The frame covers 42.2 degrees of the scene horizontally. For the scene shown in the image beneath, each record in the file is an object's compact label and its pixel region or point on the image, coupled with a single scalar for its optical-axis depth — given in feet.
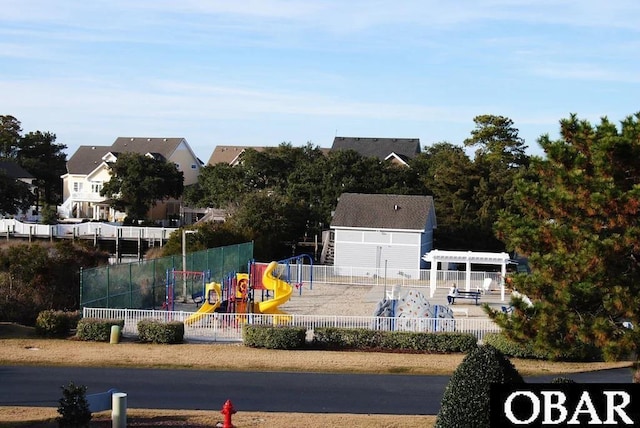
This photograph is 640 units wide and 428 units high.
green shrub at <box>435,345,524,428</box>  38.24
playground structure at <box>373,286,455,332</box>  88.84
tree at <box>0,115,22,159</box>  323.78
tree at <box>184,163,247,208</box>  213.66
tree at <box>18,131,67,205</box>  313.94
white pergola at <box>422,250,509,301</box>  126.52
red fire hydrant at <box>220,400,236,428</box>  48.34
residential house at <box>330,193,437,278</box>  159.74
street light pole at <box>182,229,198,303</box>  119.55
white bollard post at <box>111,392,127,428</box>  48.80
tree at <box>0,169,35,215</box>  217.56
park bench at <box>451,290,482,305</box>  122.62
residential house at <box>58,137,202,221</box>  267.59
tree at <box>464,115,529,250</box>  176.86
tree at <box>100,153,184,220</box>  230.07
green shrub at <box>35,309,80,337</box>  87.15
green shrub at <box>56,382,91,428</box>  46.22
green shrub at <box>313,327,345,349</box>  84.84
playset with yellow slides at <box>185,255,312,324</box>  100.83
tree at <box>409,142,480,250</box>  177.06
